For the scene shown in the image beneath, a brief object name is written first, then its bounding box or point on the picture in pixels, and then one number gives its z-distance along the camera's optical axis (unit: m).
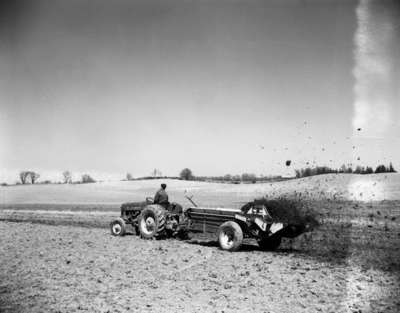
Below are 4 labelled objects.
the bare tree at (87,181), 65.56
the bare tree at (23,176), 82.98
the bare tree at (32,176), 84.81
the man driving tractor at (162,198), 12.86
